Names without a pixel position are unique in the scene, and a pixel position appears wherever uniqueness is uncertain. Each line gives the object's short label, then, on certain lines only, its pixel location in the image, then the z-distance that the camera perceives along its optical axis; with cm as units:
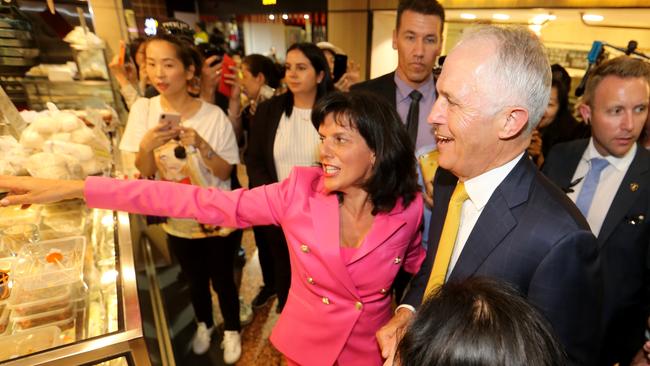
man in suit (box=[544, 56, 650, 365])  159
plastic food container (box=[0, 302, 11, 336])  113
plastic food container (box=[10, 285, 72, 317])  118
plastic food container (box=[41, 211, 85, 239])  155
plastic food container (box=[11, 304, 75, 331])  116
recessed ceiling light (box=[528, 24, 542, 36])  464
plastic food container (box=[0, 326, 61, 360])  105
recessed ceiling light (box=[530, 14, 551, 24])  439
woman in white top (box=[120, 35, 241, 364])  198
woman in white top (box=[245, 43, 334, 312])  240
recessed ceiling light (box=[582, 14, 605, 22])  390
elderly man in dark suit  93
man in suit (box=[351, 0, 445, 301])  207
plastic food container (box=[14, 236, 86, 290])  125
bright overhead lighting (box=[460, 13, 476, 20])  494
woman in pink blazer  139
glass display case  101
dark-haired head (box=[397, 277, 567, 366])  70
